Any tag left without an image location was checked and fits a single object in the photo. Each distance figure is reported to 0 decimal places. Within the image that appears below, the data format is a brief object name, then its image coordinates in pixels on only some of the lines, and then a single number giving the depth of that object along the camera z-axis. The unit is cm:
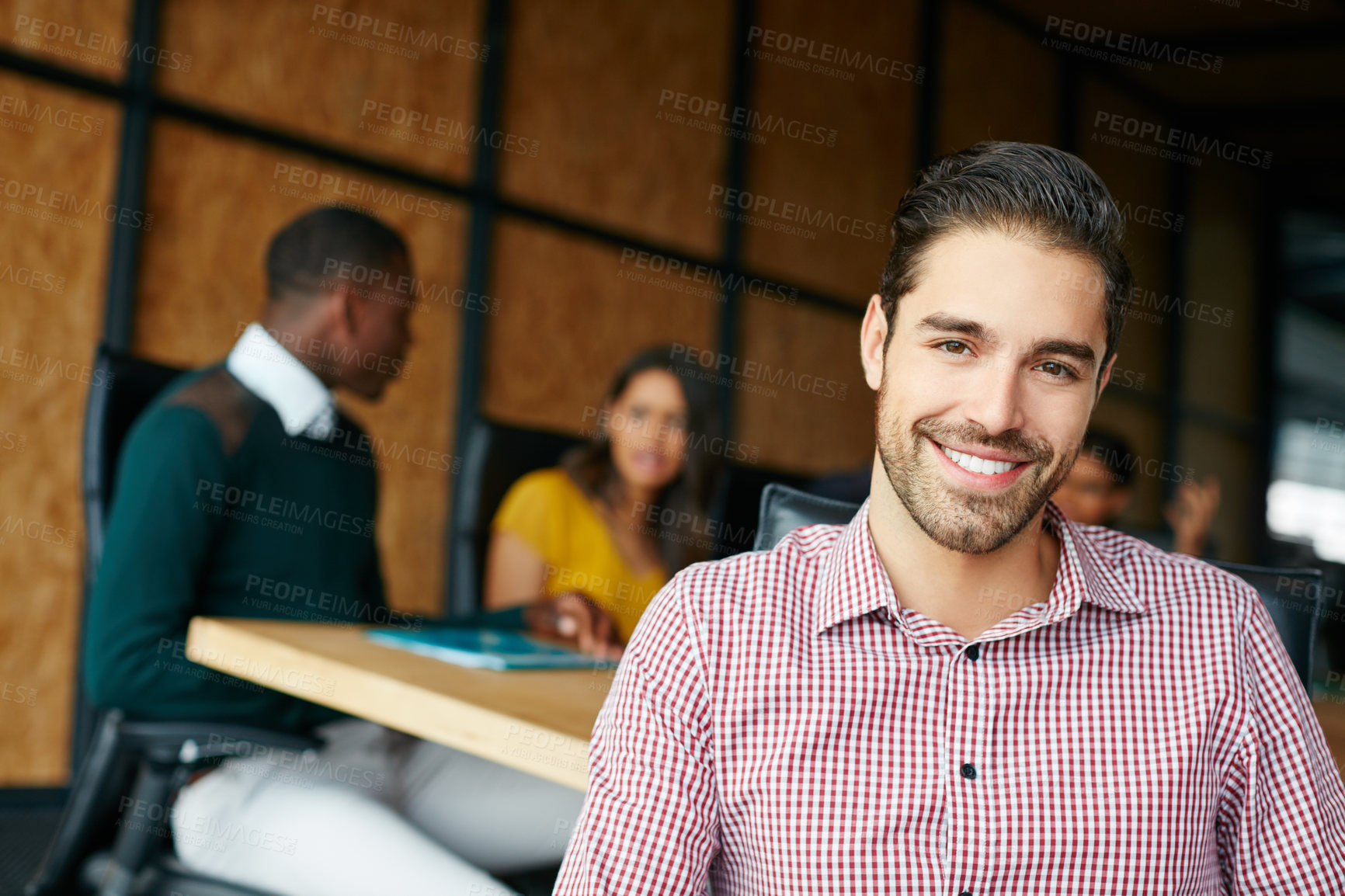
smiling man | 101
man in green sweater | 153
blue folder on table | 177
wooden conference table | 135
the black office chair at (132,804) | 147
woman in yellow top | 271
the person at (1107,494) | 368
